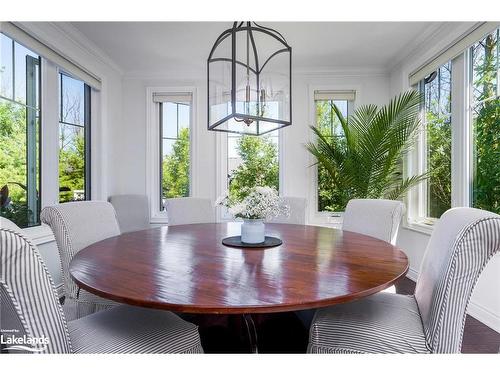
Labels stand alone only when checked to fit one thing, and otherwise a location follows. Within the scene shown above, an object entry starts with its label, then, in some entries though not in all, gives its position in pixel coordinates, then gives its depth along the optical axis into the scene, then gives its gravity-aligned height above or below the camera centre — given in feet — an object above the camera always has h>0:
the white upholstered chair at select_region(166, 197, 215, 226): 9.26 -0.79
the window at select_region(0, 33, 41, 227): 7.82 +1.40
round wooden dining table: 3.21 -1.14
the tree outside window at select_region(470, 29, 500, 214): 7.82 +1.68
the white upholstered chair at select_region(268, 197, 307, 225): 9.69 -0.77
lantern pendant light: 5.38 +1.91
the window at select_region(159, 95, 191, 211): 13.70 +1.53
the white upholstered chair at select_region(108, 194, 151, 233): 12.29 -1.03
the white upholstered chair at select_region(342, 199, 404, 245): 6.87 -0.77
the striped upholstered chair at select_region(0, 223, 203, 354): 2.61 -1.50
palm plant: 10.59 +1.24
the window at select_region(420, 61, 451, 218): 9.78 +1.58
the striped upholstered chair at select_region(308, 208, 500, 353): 3.49 -1.69
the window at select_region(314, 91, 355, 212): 13.15 +2.62
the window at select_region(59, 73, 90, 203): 10.19 +1.61
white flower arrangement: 5.78 -0.37
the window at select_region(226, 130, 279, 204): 13.55 +1.08
